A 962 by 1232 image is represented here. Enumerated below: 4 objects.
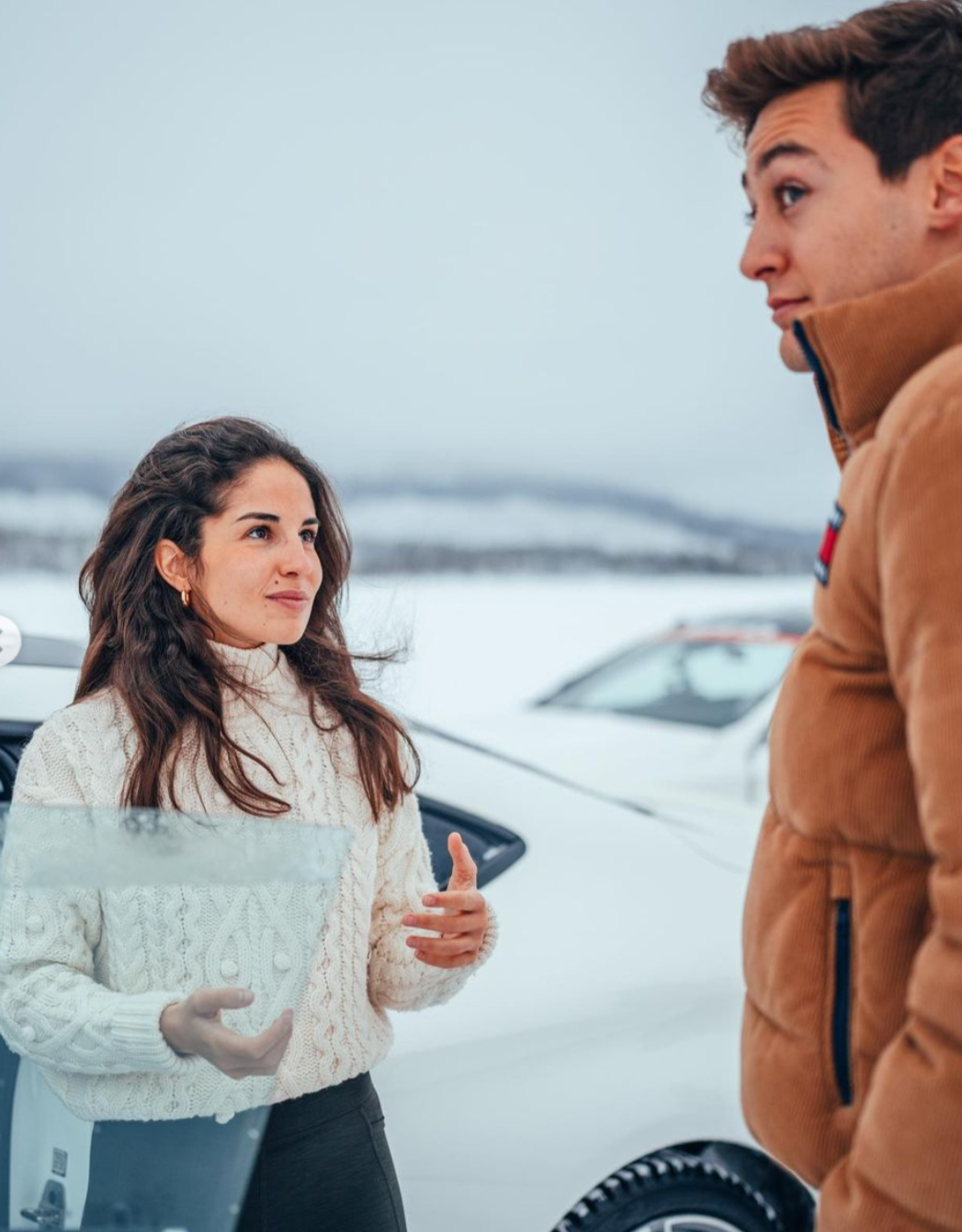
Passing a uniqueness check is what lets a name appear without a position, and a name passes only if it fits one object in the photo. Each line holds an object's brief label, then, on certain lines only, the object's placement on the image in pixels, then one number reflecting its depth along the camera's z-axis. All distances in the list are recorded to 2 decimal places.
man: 0.96
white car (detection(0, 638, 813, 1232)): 1.83
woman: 1.31
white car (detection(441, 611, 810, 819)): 5.01
